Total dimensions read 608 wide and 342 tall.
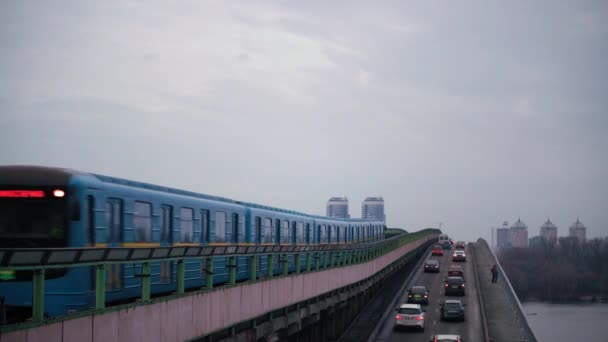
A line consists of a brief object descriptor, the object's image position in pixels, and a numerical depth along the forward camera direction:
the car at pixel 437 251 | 93.31
